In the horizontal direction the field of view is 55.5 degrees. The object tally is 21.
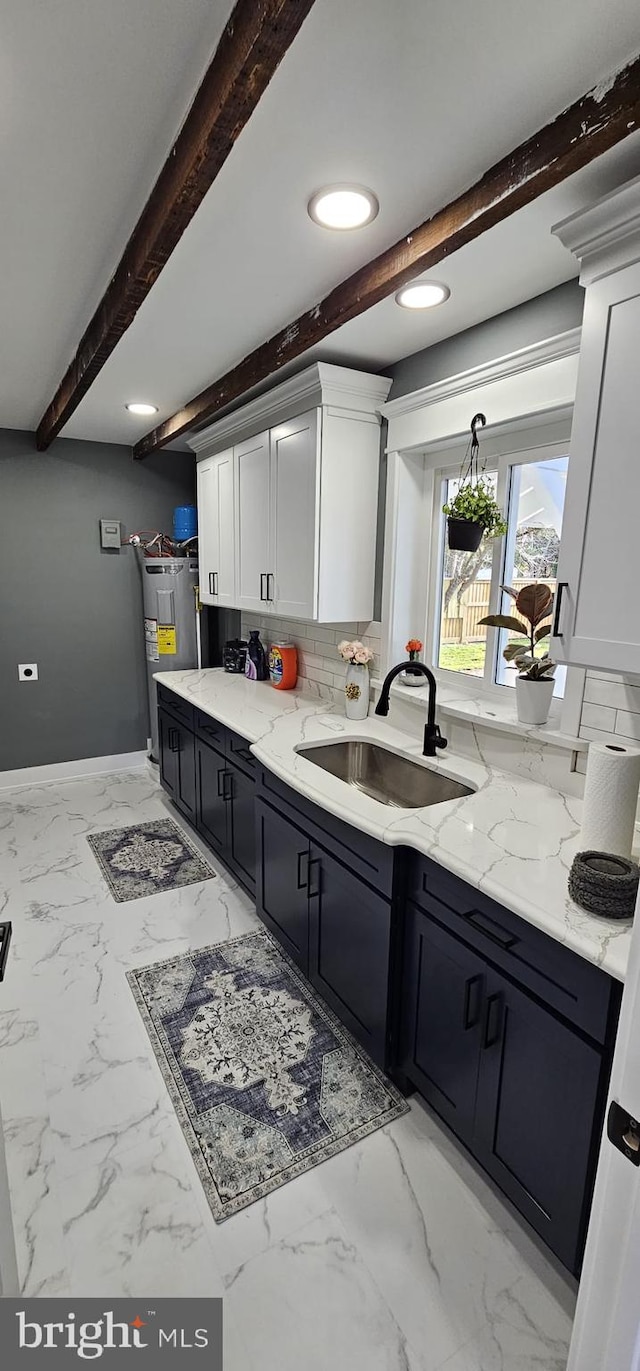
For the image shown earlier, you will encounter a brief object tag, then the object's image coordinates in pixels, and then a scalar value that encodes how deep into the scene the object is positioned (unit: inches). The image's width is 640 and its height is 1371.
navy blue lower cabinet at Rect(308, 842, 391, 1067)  70.1
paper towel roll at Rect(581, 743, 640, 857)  55.2
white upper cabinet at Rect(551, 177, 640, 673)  50.0
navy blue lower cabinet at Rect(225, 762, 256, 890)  105.0
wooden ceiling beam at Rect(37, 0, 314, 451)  36.8
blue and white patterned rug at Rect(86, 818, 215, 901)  118.7
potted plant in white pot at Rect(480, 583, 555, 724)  75.7
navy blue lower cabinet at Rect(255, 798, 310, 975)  86.3
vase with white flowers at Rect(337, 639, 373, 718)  106.1
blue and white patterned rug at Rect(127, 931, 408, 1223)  64.6
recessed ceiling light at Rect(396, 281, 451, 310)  71.2
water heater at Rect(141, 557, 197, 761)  164.1
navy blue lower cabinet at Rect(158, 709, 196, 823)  135.1
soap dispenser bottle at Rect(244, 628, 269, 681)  144.0
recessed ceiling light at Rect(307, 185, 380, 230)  55.7
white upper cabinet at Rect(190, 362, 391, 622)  98.8
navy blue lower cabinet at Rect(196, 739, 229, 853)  116.4
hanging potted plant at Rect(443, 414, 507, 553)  78.4
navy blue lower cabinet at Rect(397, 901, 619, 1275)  48.3
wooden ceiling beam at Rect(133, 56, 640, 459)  43.1
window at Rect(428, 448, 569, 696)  83.0
